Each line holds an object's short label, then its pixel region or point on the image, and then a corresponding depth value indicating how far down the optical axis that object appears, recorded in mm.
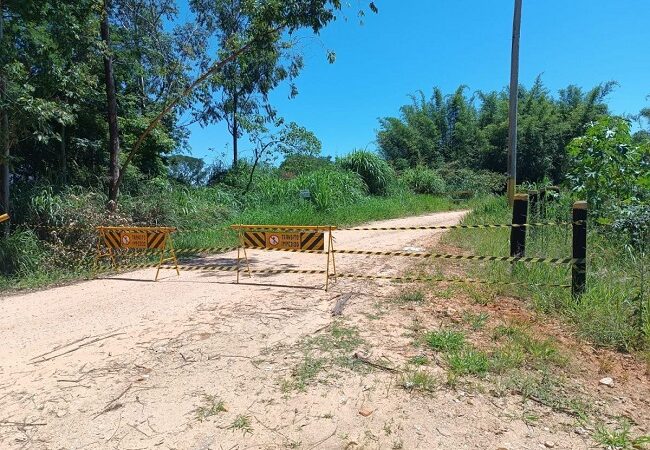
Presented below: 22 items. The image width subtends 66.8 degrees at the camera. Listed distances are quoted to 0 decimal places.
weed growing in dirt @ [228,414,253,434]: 3495
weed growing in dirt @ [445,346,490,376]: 4172
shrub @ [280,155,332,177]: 21438
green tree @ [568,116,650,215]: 8180
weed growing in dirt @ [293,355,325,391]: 4086
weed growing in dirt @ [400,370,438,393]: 3938
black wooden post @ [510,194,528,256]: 6742
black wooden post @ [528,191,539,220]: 9784
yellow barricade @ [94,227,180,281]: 8242
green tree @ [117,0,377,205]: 9523
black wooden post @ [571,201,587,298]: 5648
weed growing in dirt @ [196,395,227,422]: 3680
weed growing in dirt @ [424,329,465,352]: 4665
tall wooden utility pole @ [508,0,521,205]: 13695
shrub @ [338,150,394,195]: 23812
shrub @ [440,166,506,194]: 28453
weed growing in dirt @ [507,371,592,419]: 3662
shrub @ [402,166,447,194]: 27442
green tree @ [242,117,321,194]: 19348
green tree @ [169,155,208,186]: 18969
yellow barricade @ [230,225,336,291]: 7219
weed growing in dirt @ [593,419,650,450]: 3205
